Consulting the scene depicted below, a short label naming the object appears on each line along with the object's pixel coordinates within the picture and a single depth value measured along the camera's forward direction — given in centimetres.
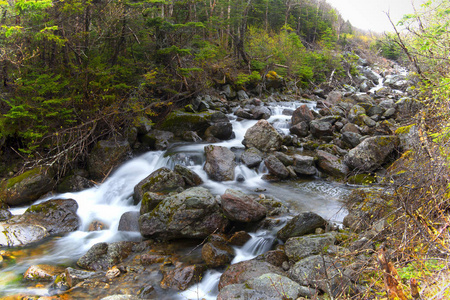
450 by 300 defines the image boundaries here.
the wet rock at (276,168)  888
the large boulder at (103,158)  875
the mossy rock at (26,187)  728
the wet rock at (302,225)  534
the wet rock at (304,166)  903
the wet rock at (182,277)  471
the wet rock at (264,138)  1037
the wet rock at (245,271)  431
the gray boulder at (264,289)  346
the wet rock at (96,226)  685
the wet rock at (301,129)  1182
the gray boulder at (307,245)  450
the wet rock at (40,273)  494
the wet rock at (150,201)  662
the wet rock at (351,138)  1027
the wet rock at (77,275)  478
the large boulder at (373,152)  836
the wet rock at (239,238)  560
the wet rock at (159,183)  751
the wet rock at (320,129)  1145
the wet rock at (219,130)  1134
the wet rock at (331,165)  879
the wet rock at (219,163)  876
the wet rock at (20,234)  595
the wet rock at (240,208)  592
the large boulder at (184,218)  575
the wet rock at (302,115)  1249
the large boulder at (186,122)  1122
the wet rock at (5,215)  676
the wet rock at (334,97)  1619
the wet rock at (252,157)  941
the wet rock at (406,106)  846
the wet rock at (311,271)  349
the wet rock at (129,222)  657
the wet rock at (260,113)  1381
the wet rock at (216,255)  509
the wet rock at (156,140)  1037
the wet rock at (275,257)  479
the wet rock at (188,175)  815
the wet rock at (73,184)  810
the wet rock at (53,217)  663
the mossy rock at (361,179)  819
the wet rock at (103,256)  532
